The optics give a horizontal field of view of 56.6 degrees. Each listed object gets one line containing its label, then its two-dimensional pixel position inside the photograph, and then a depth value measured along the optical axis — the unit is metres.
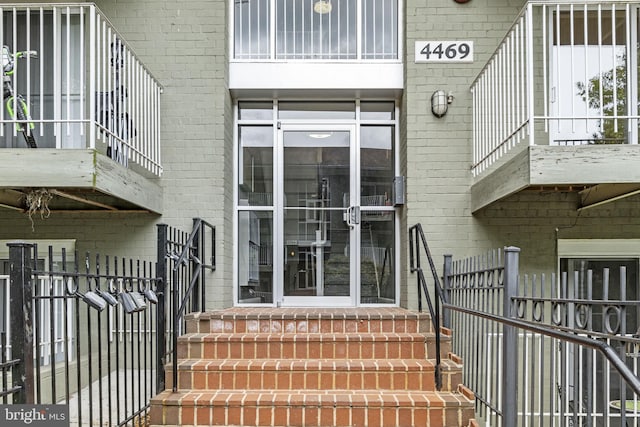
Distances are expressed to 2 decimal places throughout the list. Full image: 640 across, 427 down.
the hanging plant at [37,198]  4.82
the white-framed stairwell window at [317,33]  6.40
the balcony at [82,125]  4.38
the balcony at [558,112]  4.34
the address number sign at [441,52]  6.04
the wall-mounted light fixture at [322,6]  6.46
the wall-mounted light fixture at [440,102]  5.93
